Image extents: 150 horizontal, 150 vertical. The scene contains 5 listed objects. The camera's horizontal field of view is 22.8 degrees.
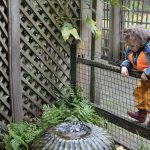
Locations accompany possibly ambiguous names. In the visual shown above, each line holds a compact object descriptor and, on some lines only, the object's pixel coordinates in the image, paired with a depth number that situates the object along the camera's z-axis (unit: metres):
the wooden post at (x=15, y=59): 4.46
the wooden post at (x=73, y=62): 5.33
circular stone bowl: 2.63
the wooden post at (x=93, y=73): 5.39
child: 3.80
